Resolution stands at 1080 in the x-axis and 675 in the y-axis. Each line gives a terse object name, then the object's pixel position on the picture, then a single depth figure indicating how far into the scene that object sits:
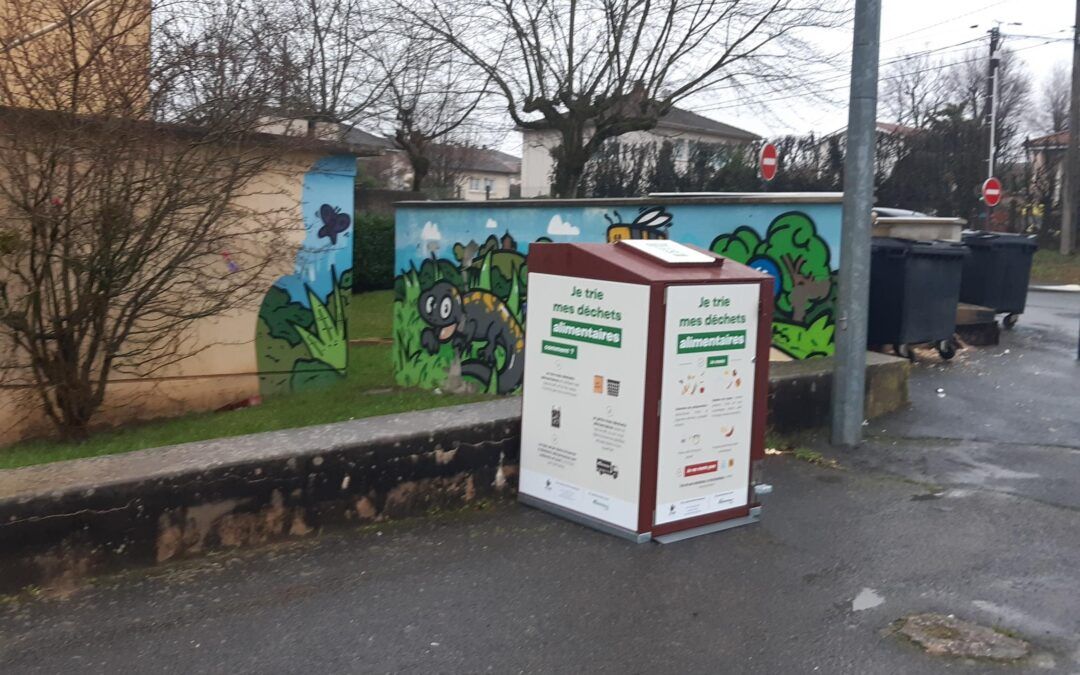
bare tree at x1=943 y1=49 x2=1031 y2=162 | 43.19
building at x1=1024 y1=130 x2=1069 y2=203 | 33.03
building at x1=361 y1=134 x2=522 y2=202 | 40.91
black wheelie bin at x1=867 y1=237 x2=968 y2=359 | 10.60
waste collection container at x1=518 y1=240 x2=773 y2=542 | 5.23
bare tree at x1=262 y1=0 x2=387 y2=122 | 19.65
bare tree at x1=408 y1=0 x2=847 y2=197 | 20.61
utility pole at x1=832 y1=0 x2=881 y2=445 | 7.18
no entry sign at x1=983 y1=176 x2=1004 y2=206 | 23.38
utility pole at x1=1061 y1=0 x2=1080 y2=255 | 29.72
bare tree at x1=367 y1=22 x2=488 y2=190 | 21.16
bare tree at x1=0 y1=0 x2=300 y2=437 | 7.58
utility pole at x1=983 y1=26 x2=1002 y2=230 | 29.77
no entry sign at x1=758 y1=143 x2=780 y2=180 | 15.02
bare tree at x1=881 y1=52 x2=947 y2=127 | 47.75
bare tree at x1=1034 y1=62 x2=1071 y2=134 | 55.64
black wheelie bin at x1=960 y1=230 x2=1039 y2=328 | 13.93
